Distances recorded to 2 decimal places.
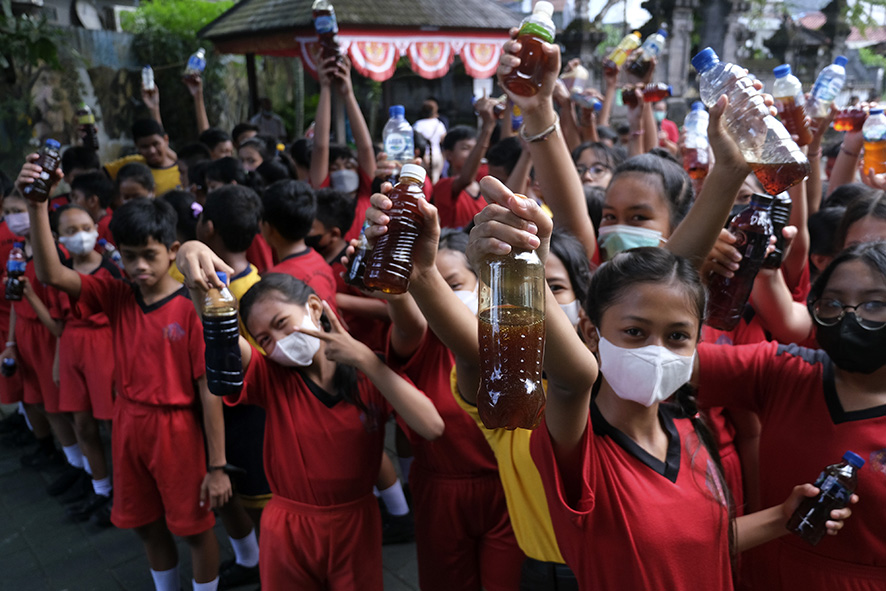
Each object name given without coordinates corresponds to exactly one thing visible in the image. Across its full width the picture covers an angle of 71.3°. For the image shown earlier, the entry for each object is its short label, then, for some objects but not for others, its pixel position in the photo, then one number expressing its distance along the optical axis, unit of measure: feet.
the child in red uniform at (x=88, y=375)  12.67
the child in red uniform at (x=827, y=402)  5.68
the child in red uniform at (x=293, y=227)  10.84
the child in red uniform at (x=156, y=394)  9.45
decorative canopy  25.21
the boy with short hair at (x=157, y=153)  19.29
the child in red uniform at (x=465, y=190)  15.60
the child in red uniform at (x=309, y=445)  7.65
